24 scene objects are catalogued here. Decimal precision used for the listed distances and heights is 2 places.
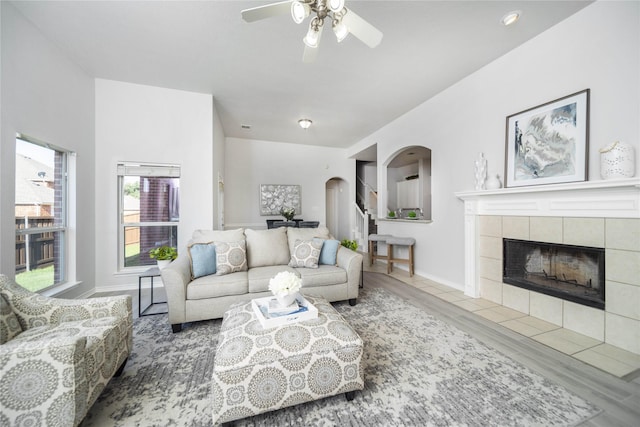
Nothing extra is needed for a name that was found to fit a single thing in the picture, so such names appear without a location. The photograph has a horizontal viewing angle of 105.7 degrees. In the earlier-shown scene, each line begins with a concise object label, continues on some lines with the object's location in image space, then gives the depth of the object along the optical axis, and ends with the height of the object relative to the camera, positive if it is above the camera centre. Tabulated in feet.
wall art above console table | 21.63 +1.25
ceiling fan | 5.12 +4.37
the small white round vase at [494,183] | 9.64 +1.19
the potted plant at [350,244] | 12.76 -1.74
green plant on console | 20.47 -0.08
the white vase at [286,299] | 5.71 -2.08
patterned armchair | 3.41 -2.35
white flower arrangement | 5.61 -1.69
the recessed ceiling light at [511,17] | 7.37 +6.04
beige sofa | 7.70 -2.30
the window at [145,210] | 11.82 +0.11
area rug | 4.49 -3.81
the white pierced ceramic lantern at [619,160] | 6.37 +1.37
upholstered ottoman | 4.14 -2.79
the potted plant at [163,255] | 9.00 -1.63
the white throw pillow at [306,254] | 9.91 -1.74
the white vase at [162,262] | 8.94 -1.86
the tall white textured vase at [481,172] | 10.11 +1.70
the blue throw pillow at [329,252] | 10.45 -1.74
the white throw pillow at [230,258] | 8.85 -1.70
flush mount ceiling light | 15.79 +5.85
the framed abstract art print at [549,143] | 7.43 +2.34
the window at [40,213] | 7.60 -0.03
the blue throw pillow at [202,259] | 8.60 -1.71
